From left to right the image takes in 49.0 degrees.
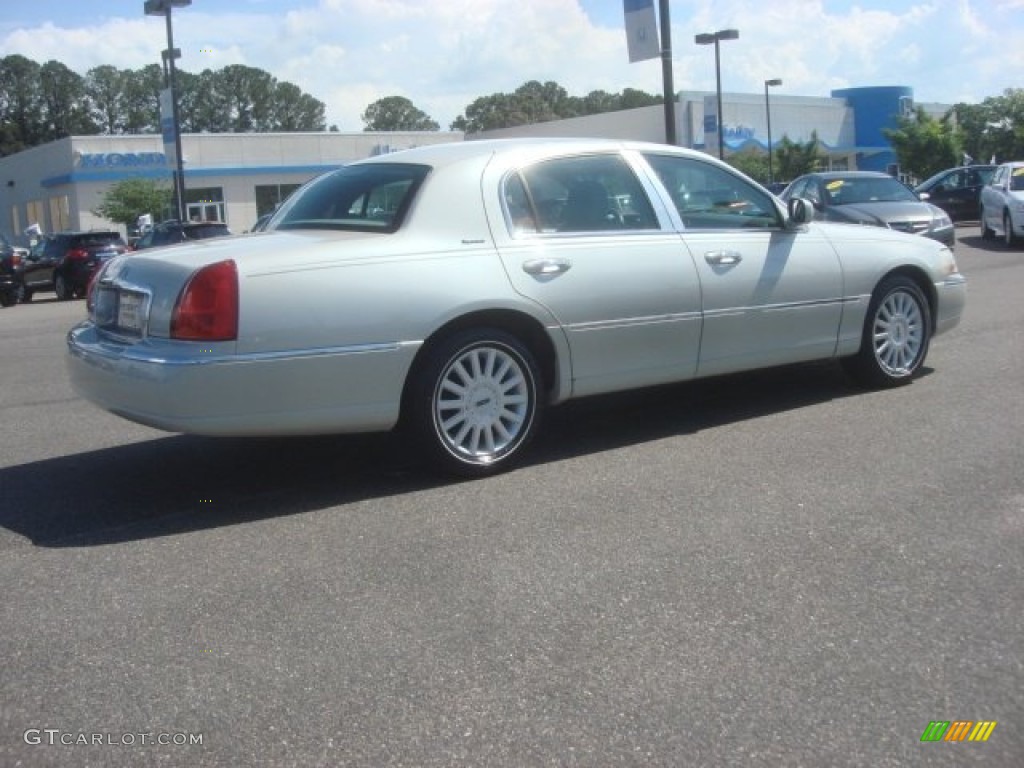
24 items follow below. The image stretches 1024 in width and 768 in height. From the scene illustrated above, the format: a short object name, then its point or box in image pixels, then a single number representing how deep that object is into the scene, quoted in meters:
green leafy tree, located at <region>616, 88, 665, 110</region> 121.81
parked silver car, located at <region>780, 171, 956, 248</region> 15.39
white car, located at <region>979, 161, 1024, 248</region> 19.91
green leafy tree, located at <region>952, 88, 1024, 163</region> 60.34
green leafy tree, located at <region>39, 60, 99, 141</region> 110.81
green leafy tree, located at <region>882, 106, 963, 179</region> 45.28
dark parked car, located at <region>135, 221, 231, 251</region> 23.08
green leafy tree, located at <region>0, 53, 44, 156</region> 110.81
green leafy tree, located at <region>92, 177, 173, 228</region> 45.16
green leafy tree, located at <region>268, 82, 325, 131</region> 117.19
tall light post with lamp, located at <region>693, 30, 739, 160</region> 31.72
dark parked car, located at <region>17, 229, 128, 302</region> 24.33
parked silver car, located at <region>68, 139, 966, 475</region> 4.89
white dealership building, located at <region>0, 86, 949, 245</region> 49.12
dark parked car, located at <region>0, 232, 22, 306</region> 22.81
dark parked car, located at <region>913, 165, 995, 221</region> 27.58
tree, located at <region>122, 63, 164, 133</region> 112.00
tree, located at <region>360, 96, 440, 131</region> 124.56
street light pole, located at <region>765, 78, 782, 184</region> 48.50
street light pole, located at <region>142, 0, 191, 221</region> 25.69
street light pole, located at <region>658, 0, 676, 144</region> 15.06
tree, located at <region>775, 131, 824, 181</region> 49.56
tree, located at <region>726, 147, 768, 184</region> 50.28
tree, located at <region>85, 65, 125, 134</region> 112.12
